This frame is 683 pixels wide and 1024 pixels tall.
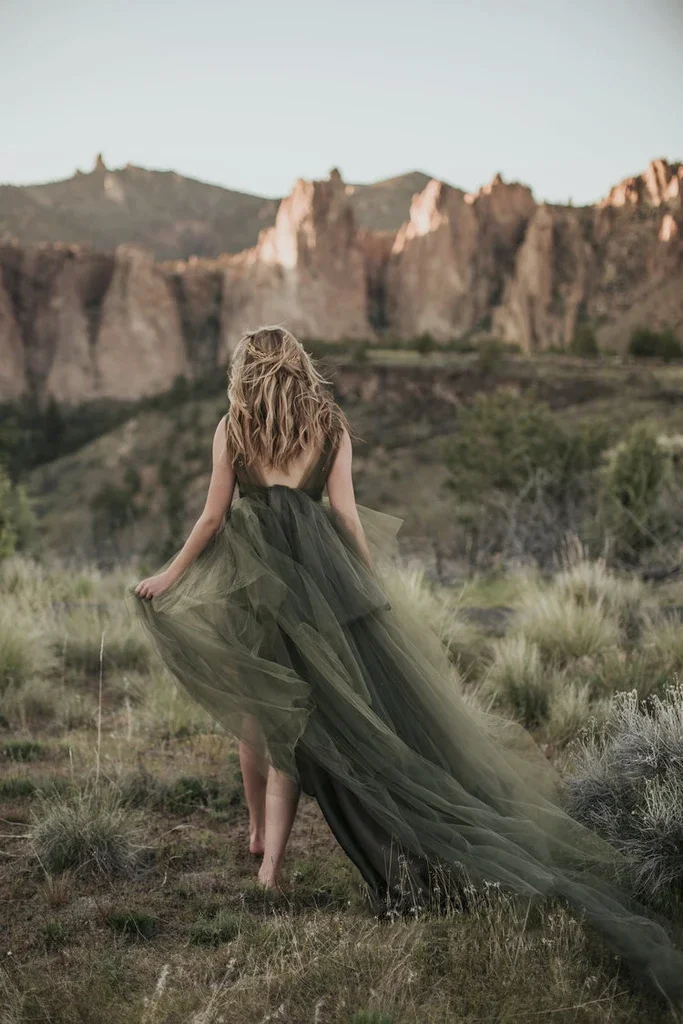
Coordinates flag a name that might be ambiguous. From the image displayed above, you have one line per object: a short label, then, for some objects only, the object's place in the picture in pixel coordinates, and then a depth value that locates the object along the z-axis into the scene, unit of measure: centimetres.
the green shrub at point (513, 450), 1509
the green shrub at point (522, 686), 557
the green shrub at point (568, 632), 639
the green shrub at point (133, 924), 315
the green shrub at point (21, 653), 595
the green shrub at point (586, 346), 5522
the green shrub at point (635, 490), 1080
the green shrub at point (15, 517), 1227
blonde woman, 313
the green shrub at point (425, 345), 5859
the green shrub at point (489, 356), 4972
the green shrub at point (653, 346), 5359
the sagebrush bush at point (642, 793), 327
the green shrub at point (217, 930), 306
